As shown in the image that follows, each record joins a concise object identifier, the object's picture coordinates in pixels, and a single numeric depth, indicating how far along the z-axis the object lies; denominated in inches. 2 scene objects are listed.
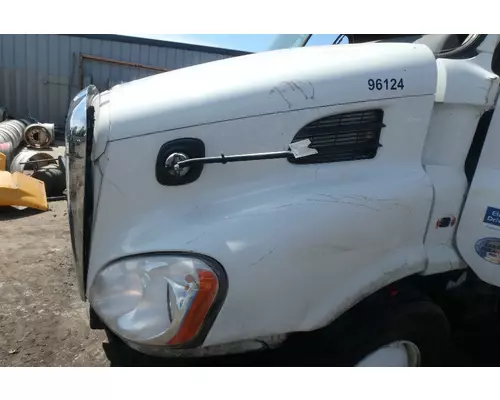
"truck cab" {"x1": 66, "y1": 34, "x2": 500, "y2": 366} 60.9
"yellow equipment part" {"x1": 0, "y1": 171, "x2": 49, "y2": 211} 217.5
